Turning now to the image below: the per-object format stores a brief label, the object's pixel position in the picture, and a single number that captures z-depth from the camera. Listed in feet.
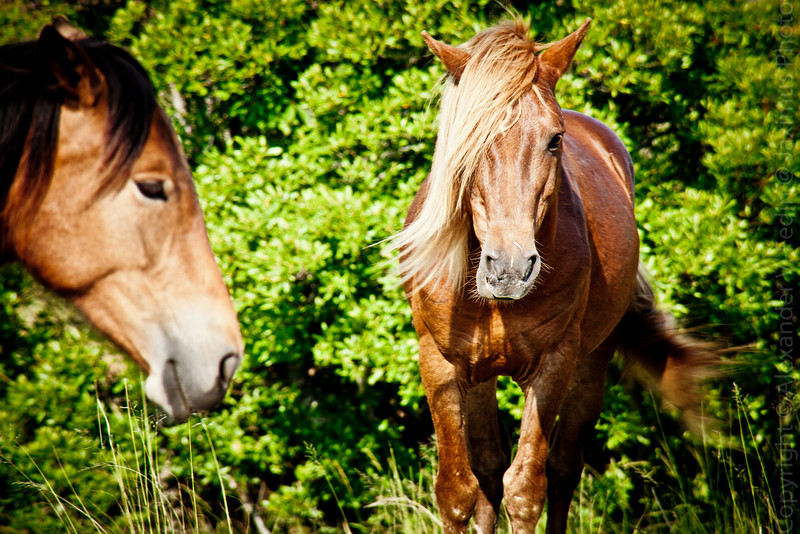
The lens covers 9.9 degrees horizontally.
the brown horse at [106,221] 27.29
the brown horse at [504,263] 28.70
